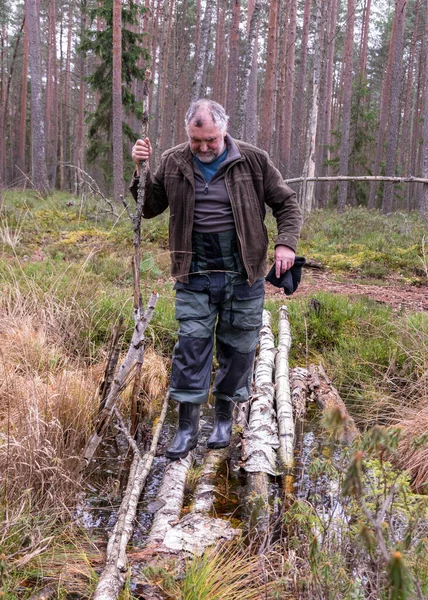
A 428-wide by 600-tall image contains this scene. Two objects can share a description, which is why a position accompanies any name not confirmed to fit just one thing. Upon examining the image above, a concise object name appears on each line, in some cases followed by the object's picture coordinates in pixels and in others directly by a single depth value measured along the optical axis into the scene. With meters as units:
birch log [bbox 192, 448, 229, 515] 3.12
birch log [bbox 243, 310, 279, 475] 3.61
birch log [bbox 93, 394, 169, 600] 2.21
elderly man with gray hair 3.58
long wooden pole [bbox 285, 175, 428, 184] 4.76
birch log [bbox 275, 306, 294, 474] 3.72
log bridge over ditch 2.58
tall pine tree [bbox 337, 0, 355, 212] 20.22
